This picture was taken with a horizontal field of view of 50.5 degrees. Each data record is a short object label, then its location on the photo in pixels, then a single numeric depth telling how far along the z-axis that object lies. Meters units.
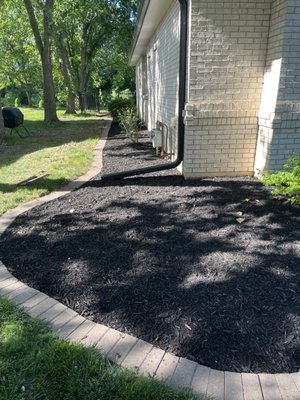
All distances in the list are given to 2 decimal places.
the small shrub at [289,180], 3.28
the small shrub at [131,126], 8.76
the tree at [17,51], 24.01
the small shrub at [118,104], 15.68
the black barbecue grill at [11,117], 10.10
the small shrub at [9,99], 44.17
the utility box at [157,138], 7.07
